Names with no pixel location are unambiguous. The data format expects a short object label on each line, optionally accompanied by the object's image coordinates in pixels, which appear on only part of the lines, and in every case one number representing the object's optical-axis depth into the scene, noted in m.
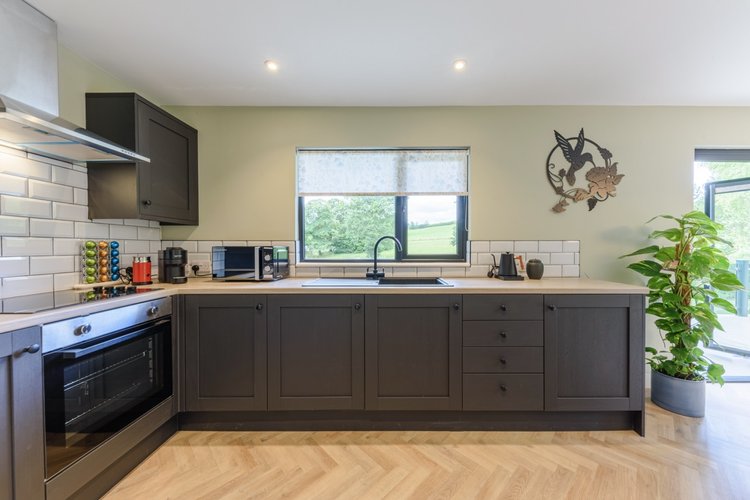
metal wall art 2.51
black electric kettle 2.33
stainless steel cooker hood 1.30
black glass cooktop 1.27
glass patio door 2.62
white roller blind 2.59
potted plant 2.07
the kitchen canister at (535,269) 2.34
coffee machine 2.10
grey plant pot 2.13
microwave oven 2.22
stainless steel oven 1.25
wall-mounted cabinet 1.92
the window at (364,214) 2.60
